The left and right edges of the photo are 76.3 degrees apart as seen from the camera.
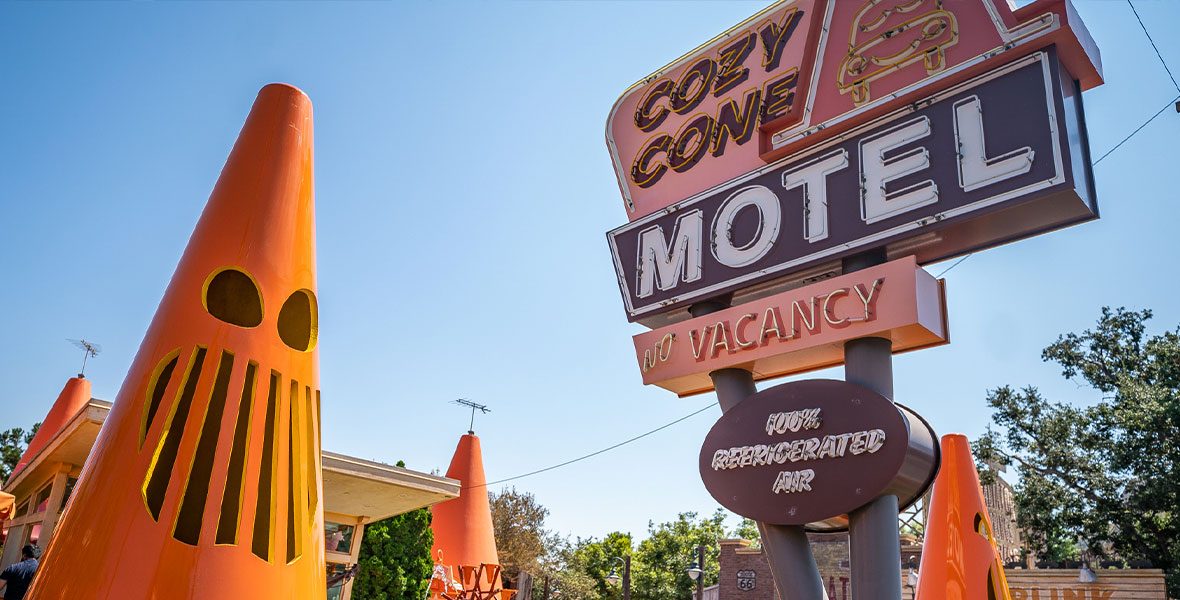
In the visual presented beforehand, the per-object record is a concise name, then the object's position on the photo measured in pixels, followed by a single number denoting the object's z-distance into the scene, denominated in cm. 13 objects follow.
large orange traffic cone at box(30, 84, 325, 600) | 286
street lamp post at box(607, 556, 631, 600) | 2473
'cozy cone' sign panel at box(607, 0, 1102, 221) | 619
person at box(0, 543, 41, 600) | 594
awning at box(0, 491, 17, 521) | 848
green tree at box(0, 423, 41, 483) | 3525
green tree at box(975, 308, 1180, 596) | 2195
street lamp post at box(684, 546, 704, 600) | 2034
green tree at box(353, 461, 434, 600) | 1496
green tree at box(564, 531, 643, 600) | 3419
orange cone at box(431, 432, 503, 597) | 1434
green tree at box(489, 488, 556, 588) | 3172
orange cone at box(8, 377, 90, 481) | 1527
